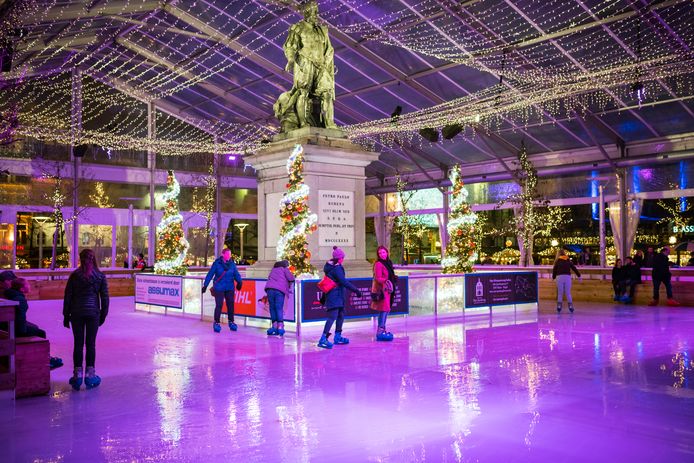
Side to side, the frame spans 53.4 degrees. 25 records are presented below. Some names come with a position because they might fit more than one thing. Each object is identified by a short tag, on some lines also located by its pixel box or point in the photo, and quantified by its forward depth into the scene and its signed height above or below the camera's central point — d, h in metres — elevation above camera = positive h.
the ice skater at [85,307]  7.25 -0.48
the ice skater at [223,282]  12.58 -0.42
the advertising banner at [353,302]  12.01 -0.81
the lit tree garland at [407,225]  35.91 +1.68
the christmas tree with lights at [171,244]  19.91 +0.47
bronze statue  14.20 +3.78
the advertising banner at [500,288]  15.15 -0.75
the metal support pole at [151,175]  34.38 +4.32
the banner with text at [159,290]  15.92 -0.72
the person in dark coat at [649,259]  18.36 -0.16
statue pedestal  13.38 +1.31
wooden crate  6.82 -1.05
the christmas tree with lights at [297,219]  12.83 +0.74
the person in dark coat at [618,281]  18.94 -0.74
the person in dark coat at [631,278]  18.77 -0.66
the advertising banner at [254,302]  12.08 -0.80
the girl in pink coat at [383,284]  10.62 -0.41
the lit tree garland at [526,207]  28.03 +2.06
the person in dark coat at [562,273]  15.98 -0.42
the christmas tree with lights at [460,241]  18.77 +0.42
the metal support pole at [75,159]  31.72 +4.85
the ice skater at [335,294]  10.11 -0.53
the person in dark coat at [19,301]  7.30 -0.43
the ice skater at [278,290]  11.59 -0.53
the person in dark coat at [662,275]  17.52 -0.55
